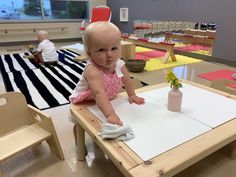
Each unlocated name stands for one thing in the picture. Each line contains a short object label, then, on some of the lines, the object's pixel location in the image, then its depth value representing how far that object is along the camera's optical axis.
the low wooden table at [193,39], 3.19
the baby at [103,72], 0.79
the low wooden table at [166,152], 0.54
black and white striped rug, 1.83
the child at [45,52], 2.77
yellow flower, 0.82
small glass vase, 0.80
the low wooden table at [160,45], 2.93
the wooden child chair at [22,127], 0.99
